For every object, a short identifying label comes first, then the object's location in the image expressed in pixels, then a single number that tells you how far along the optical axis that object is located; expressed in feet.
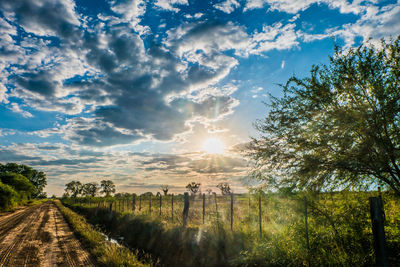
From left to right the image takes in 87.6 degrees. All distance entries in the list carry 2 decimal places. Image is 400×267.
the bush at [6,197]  99.94
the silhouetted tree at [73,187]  424.87
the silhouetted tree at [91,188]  404.98
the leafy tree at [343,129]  24.12
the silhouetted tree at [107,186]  378.53
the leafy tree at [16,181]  140.05
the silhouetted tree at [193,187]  268.41
